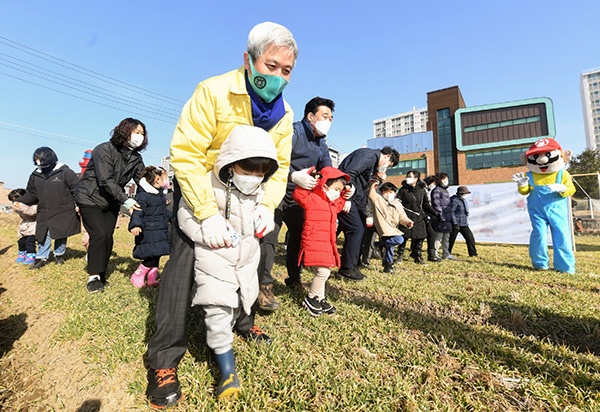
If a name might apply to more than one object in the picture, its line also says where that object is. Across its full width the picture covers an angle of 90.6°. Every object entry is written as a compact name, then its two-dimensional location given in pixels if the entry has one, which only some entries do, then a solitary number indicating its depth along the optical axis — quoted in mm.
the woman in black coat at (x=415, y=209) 6504
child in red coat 2912
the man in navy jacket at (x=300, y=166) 2918
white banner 10117
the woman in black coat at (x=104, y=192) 3551
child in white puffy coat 1631
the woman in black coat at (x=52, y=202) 5078
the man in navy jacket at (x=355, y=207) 4160
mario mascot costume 5160
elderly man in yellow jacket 1605
